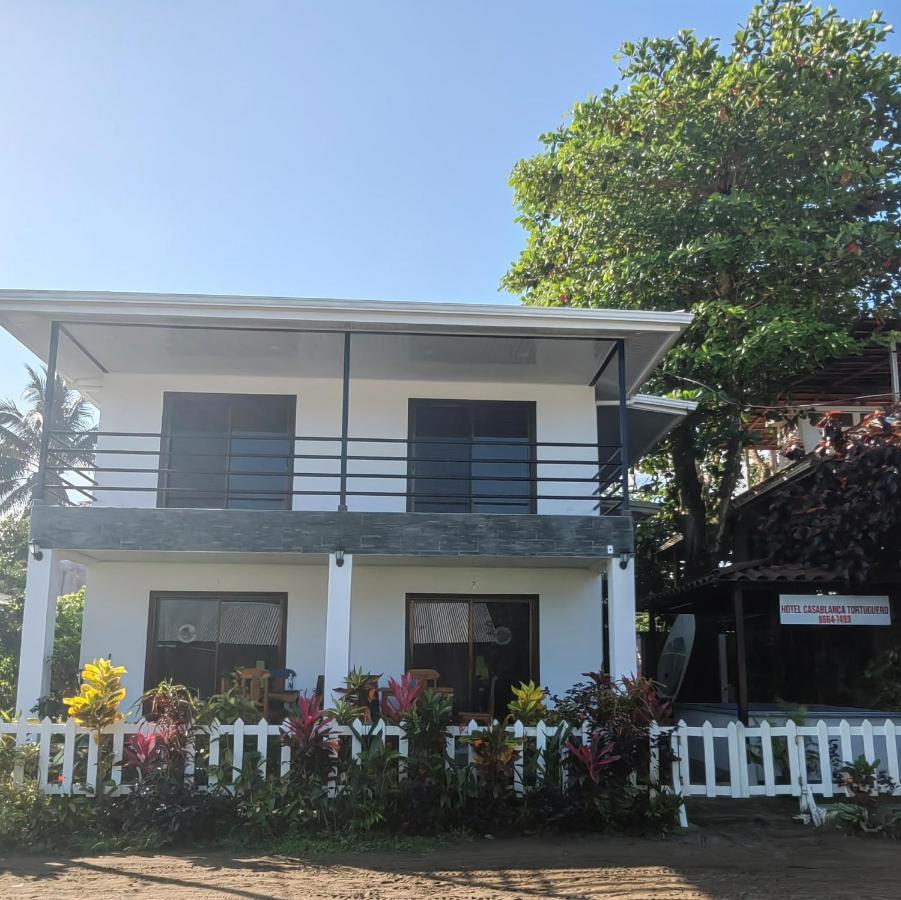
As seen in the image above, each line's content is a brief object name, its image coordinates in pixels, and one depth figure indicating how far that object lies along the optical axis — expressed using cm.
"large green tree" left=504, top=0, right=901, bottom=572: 1444
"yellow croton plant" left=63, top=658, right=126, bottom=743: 835
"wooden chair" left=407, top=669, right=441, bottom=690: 1037
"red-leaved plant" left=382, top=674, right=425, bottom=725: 849
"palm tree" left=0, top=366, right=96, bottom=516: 3031
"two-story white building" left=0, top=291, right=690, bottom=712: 988
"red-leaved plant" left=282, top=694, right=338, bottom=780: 827
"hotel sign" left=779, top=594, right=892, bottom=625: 1105
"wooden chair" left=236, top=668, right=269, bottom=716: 981
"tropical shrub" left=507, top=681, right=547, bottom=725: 877
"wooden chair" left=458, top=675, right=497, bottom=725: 871
